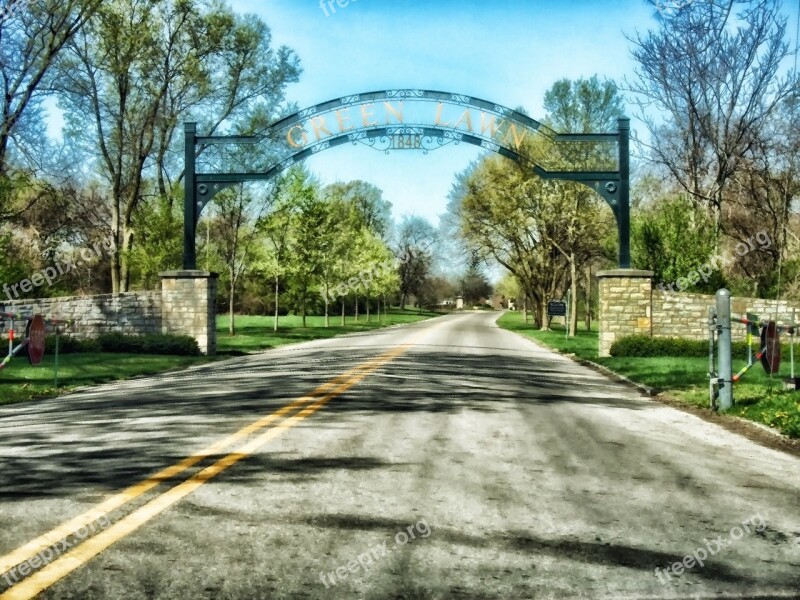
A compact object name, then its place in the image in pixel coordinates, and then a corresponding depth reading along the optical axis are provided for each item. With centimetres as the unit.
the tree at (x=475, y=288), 15225
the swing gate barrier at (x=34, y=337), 1330
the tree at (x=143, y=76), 3134
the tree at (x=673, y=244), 3030
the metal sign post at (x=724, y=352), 1075
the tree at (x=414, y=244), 10462
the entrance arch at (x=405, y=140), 2491
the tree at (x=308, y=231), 4206
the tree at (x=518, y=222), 4384
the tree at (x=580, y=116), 4238
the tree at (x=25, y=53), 2494
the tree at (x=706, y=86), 3269
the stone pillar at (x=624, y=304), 2442
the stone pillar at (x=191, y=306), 2494
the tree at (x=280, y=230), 4097
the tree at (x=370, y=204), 8488
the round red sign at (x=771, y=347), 1192
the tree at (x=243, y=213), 3841
